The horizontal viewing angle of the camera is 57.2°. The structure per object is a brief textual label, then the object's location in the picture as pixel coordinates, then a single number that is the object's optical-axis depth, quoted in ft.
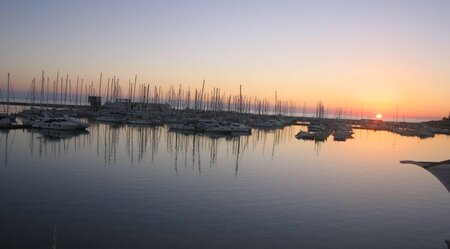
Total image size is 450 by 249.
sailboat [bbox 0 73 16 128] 190.07
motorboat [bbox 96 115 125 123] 287.28
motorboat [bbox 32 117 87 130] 191.05
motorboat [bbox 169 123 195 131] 234.21
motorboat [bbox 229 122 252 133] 240.73
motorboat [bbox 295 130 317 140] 229.64
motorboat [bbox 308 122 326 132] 299.34
